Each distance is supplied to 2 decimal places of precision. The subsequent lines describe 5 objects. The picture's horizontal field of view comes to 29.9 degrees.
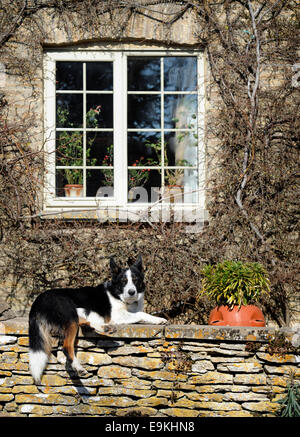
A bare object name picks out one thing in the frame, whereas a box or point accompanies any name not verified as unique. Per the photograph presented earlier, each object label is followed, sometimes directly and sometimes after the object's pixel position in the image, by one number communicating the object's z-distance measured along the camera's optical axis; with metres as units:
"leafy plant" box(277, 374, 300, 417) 4.60
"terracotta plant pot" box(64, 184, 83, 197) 6.77
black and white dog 4.69
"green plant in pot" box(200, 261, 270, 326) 5.18
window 6.76
